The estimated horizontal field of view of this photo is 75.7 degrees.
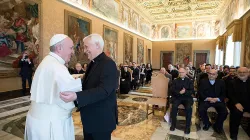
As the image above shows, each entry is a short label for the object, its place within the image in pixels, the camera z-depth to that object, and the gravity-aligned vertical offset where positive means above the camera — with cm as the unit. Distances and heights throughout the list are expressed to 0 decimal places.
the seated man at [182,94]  401 -82
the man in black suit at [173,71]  803 -40
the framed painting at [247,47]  734 +78
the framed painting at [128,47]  1445 +147
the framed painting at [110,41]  1152 +167
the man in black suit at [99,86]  162 -25
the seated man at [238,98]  367 -83
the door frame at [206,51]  2072 +162
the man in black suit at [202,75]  574 -42
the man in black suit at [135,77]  944 -85
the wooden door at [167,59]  2245 +62
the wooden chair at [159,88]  511 -79
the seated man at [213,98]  396 -89
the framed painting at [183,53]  2136 +141
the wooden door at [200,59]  2114 +60
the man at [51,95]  145 -30
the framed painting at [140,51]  1773 +141
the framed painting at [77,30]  842 +183
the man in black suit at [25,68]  655 -22
